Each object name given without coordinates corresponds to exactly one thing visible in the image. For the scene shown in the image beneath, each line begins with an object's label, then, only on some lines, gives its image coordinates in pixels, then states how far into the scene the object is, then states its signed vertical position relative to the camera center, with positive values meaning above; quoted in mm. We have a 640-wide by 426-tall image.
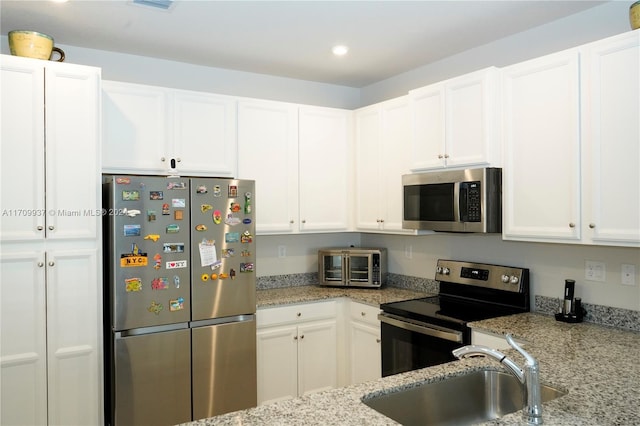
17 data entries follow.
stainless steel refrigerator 2734 -516
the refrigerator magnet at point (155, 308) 2793 -556
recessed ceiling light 3240 +1134
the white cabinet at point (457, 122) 2795 +571
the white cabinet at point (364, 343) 3396 -962
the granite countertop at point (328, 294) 3408 -624
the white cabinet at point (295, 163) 3516 +387
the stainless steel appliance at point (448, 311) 2826 -630
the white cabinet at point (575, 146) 2209 +336
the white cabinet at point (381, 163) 3516 +389
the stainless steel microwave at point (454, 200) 2793 +77
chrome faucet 1394 -486
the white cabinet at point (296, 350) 3316 -995
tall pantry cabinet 2459 -164
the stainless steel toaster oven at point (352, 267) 3840 -441
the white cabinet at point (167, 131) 3012 +551
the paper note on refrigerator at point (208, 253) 2961 -250
